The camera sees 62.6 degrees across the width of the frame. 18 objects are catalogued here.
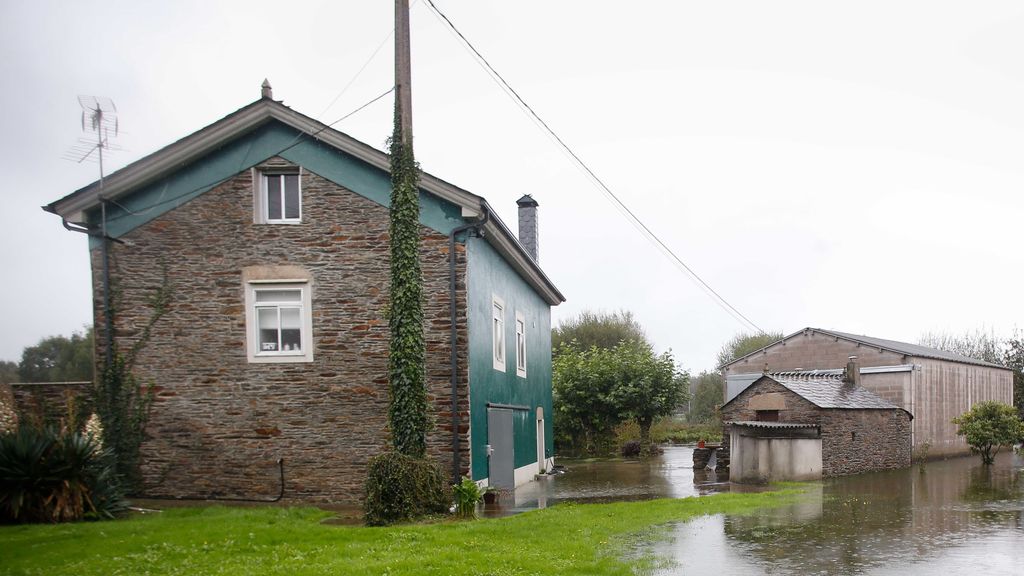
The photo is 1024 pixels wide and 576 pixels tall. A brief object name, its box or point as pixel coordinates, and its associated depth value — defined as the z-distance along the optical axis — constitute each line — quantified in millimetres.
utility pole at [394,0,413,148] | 13031
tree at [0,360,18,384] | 20453
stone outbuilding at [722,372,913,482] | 19234
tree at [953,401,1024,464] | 25391
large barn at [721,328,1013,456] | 27500
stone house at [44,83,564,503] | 14695
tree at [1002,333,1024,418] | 39969
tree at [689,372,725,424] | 54369
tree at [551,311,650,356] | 51094
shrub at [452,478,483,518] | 12398
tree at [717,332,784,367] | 57138
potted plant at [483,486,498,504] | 15125
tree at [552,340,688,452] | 33250
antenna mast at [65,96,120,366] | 14781
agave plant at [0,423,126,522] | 11641
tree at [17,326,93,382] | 22391
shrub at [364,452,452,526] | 11891
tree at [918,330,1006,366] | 51094
